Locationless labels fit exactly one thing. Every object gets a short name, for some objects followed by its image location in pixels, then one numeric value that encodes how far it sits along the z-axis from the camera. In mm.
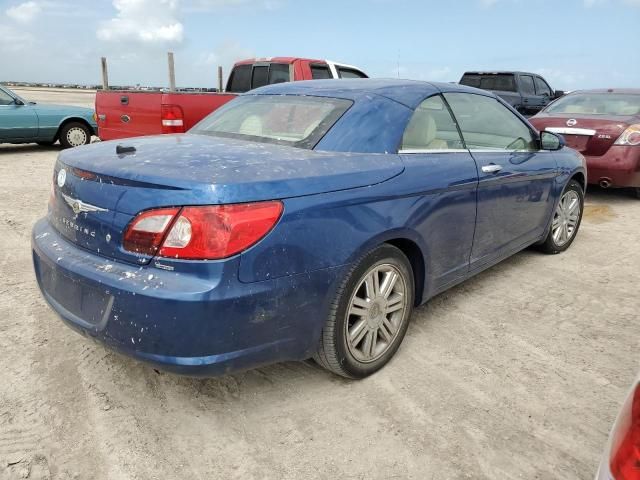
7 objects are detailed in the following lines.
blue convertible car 2027
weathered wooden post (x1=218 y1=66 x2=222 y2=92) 20859
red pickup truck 6816
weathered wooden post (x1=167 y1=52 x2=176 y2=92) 17516
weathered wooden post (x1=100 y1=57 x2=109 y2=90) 20562
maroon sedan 6656
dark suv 12648
